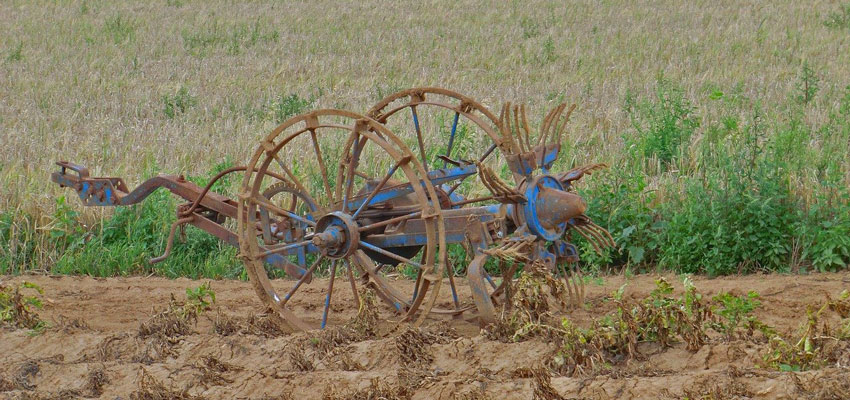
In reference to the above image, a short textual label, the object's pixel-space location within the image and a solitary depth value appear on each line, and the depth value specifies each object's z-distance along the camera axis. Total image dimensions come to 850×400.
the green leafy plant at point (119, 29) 34.44
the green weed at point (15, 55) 30.47
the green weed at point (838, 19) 31.91
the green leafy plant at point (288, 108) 21.69
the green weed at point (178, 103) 23.02
